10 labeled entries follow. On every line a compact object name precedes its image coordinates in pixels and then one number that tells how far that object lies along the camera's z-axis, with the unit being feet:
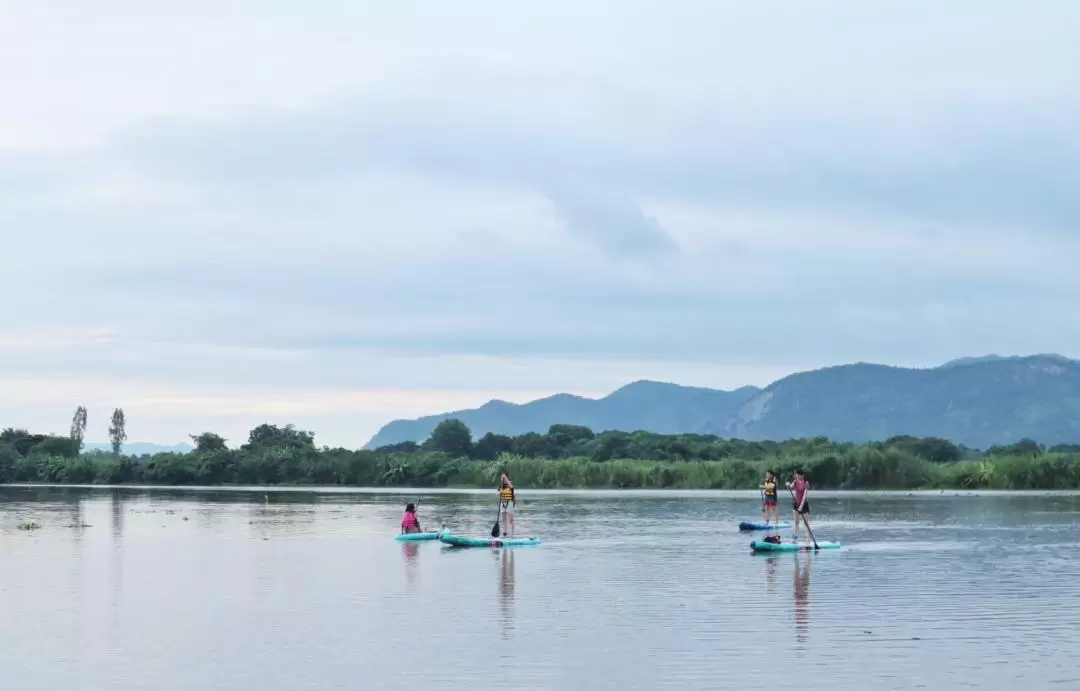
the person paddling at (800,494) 138.51
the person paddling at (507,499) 150.10
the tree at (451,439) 538.88
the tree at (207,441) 524.85
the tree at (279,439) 504.43
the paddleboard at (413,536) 157.79
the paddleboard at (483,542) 145.07
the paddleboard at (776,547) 133.28
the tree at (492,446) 532.03
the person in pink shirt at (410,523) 160.35
